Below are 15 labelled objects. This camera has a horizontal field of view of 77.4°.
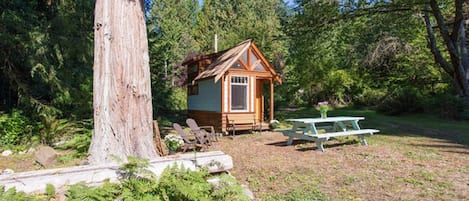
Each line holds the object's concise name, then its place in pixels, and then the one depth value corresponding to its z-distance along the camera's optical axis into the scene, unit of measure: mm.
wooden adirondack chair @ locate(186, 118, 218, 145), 7615
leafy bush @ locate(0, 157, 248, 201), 2920
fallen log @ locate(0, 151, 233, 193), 3117
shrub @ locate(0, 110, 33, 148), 7359
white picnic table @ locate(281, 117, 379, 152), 6789
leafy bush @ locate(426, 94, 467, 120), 12617
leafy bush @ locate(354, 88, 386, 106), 18625
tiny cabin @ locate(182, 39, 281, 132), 10273
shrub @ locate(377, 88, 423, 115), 14914
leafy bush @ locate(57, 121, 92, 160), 6154
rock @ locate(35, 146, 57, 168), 5359
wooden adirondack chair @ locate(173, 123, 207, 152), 7018
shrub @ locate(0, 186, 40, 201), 2691
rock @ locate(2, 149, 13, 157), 6715
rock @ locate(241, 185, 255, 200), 3911
